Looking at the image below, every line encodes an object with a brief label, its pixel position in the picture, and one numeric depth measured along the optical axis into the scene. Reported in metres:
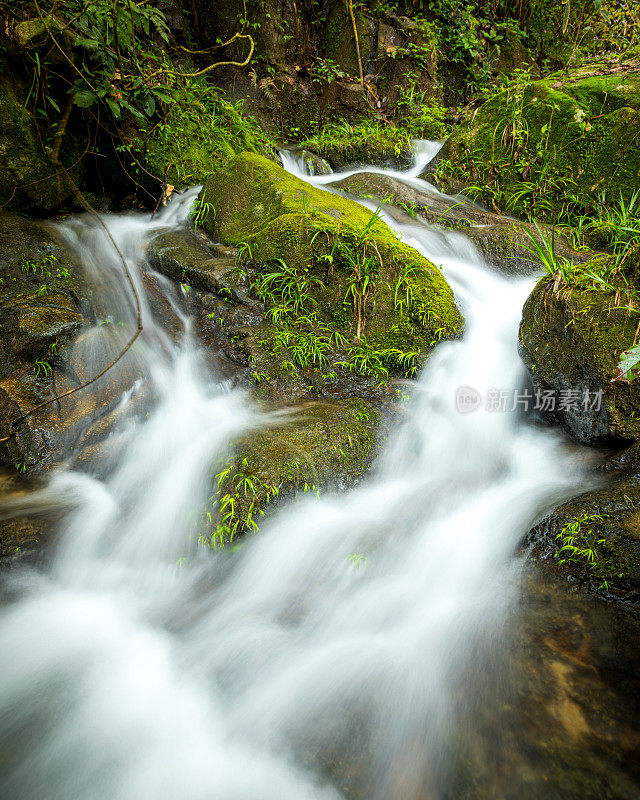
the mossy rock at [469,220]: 4.75
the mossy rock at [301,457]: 2.65
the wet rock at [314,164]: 7.04
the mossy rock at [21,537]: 2.48
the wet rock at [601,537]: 2.03
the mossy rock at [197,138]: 5.46
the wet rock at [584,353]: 2.77
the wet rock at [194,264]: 3.99
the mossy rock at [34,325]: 3.09
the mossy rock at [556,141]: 5.14
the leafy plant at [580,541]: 2.13
